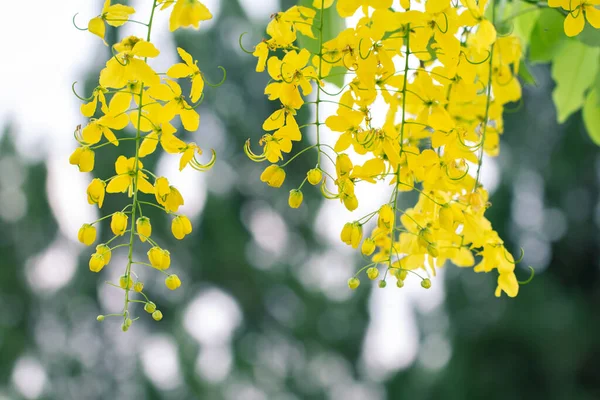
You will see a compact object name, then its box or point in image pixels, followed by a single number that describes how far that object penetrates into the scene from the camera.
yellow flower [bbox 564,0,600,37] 1.55
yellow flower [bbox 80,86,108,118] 1.54
